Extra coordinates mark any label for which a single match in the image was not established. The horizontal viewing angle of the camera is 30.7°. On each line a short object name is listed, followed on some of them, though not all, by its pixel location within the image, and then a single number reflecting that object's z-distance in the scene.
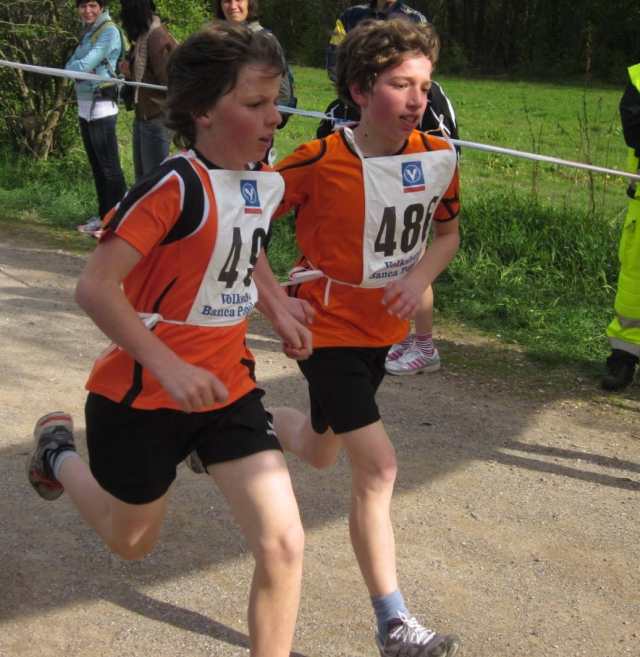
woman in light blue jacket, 8.86
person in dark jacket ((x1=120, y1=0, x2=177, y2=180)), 8.23
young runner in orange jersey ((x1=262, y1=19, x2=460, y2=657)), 3.48
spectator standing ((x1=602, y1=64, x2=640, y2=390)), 5.61
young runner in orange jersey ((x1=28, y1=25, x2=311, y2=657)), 2.74
